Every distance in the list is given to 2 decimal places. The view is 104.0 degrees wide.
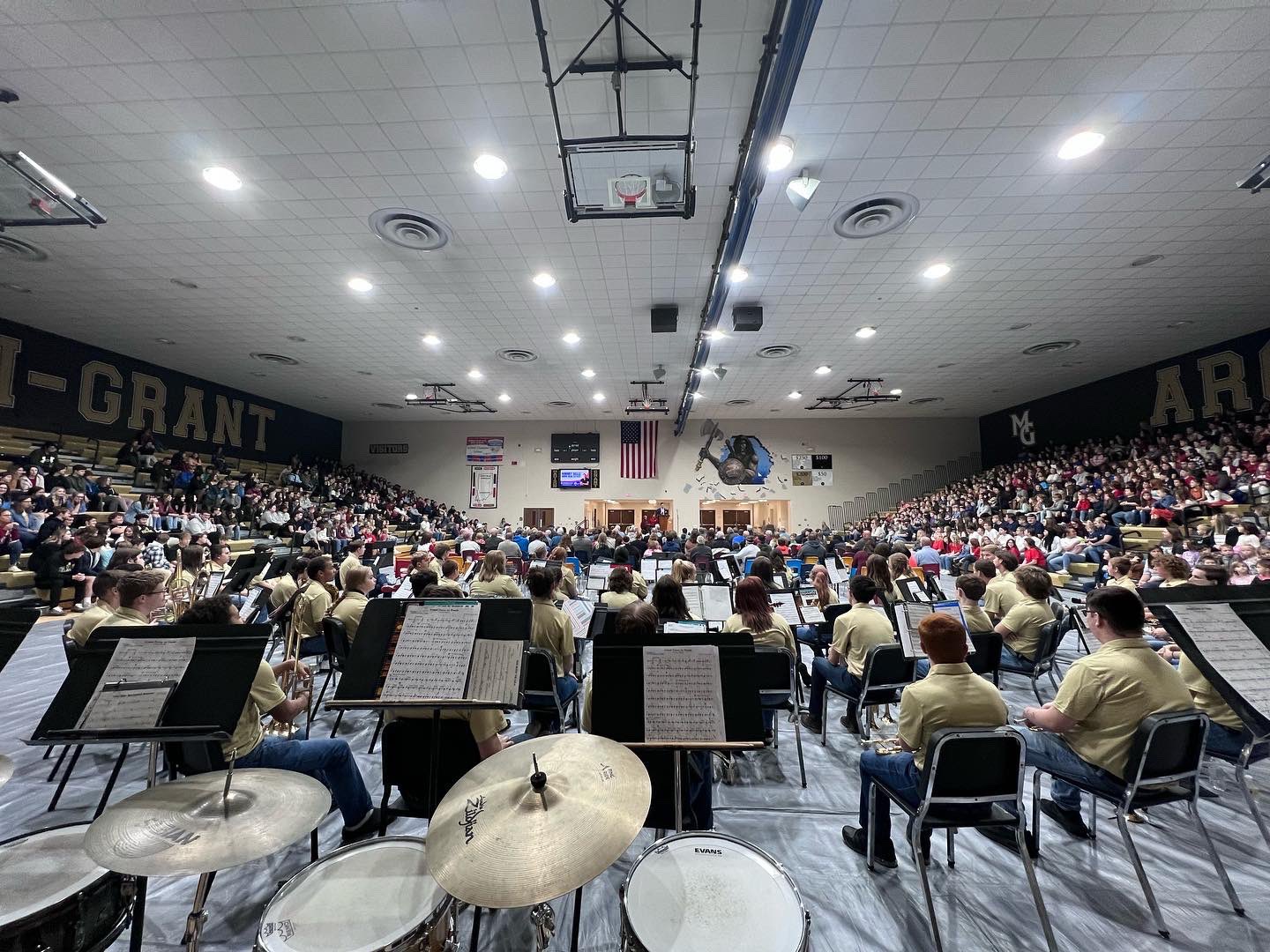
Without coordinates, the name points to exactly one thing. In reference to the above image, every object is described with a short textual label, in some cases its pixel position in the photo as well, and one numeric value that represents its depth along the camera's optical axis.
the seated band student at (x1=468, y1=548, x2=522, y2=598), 4.85
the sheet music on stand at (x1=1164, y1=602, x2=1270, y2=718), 2.09
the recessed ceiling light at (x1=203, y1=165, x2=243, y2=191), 5.02
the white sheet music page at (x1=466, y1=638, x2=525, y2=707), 1.93
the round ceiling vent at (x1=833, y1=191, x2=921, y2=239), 5.49
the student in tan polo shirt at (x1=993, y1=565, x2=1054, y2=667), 3.98
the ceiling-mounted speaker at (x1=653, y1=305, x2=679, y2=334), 8.19
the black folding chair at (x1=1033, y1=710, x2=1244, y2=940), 2.00
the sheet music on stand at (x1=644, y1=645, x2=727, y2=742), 1.87
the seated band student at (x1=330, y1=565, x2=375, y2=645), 3.61
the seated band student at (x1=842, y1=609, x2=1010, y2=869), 2.06
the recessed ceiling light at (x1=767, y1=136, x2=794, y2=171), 4.46
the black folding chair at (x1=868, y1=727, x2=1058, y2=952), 1.93
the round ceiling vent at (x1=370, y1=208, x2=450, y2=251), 5.75
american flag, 18.11
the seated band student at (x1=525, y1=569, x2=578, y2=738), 3.61
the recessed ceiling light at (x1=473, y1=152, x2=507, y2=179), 4.78
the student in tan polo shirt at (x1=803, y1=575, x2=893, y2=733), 3.41
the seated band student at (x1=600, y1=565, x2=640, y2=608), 4.61
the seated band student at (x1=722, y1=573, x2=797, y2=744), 3.37
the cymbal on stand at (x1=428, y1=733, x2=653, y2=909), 1.18
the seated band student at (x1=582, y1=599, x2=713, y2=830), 2.23
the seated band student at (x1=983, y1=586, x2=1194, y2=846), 2.13
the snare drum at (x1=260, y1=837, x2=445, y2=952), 1.25
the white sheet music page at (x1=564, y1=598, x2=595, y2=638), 3.93
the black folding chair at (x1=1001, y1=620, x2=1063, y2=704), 3.84
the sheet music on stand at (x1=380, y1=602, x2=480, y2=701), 1.94
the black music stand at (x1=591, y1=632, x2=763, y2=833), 1.90
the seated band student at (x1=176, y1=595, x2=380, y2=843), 2.27
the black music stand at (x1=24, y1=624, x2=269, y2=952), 1.75
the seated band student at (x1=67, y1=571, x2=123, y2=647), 3.07
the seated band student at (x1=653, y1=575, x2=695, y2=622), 3.75
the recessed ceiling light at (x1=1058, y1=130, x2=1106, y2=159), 4.57
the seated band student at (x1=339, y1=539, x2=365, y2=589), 4.66
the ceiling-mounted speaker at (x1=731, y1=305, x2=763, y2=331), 8.20
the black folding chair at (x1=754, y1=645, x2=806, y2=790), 3.06
